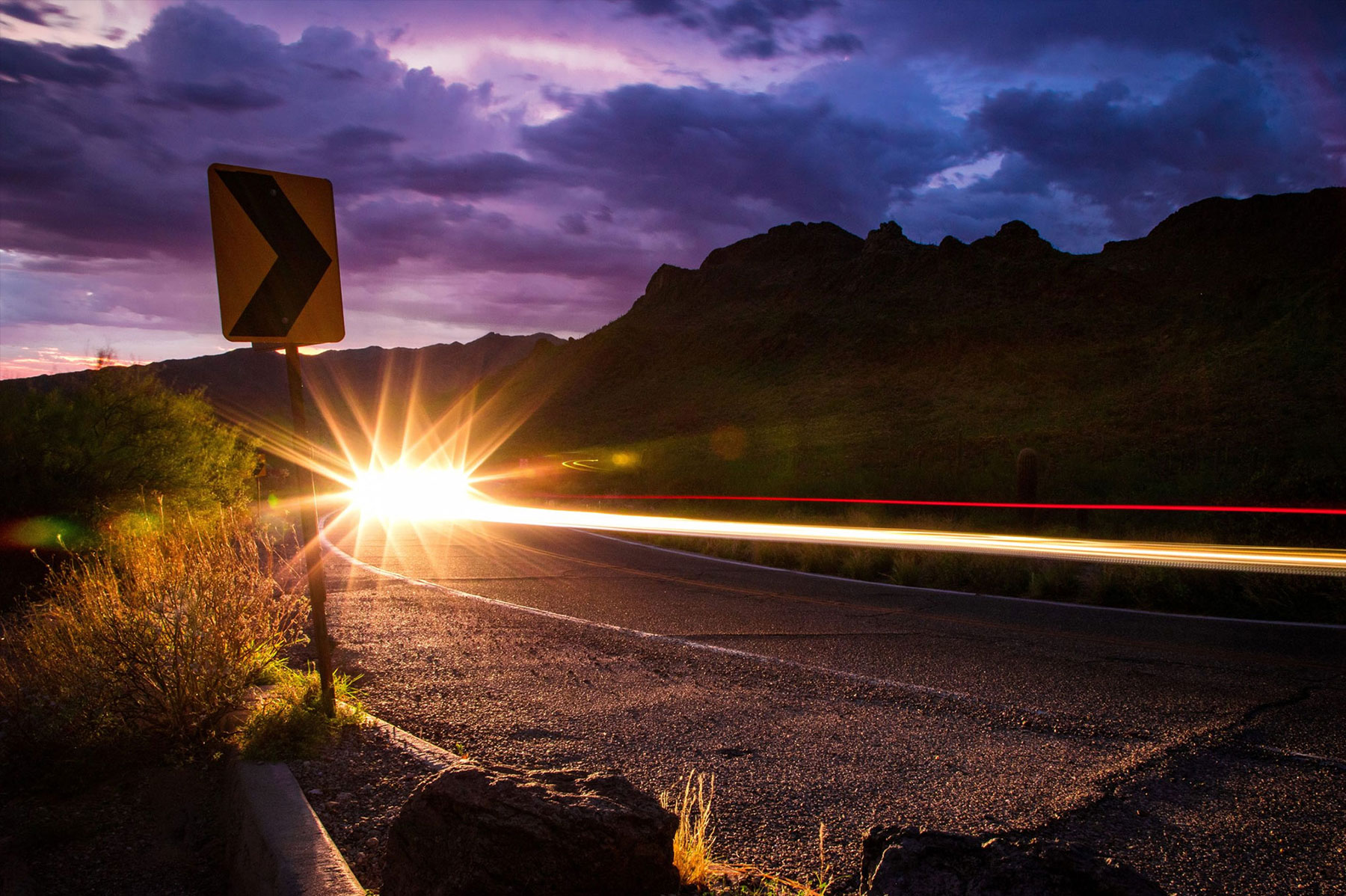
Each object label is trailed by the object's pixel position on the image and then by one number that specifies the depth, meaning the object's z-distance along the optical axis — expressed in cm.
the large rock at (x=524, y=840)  246
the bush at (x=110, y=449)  980
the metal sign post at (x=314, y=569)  446
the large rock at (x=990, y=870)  201
